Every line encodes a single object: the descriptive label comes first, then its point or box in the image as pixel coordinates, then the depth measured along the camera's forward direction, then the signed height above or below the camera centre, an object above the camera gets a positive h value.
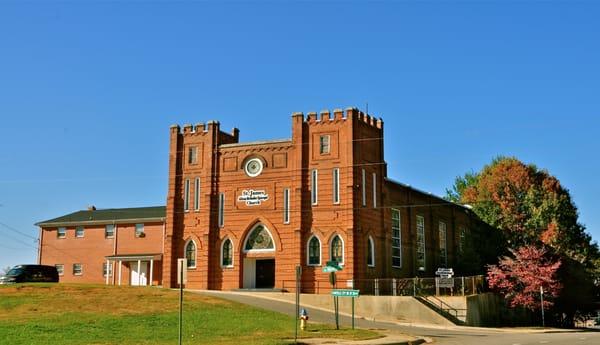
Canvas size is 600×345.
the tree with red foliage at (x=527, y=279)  49.69 +0.40
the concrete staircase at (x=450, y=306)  41.00 -1.21
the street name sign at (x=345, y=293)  29.36 -0.33
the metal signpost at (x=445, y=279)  42.50 +0.34
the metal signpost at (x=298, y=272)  27.04 +0.47
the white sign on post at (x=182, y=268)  21.64 +0.50
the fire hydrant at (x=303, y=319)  30.12 -1.42
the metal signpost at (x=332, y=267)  29.98 +0.73
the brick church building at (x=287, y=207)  46.69 +5.23
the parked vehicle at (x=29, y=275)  46.16 +0.63
